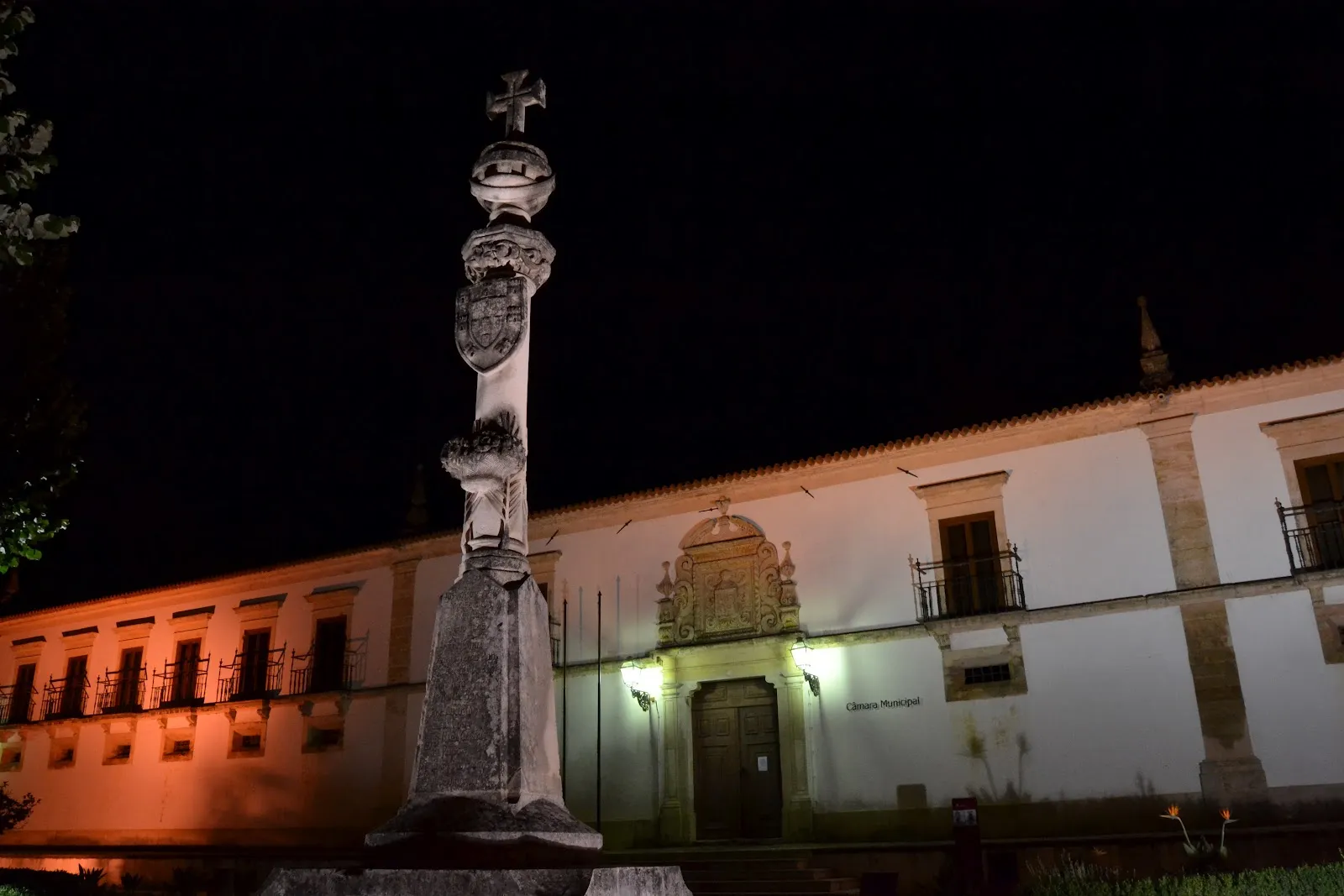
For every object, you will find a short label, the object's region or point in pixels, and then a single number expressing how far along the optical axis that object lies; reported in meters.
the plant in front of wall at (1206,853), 9.45
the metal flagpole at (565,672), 17.14
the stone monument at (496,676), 4.58
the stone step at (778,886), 11.45
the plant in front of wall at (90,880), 12.25
